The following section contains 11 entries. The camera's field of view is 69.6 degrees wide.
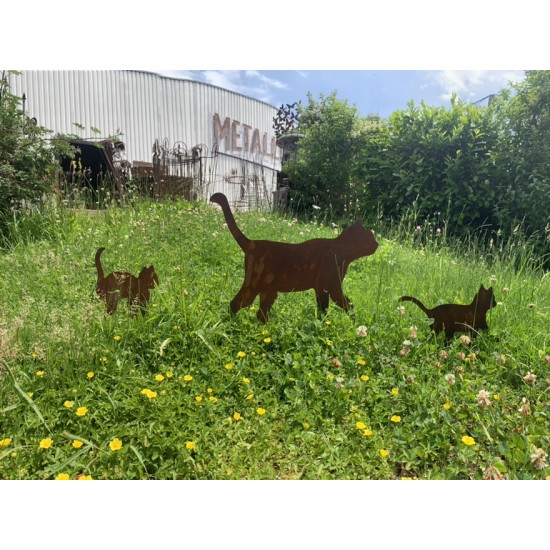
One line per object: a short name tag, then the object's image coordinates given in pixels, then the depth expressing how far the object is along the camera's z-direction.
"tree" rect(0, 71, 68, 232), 4.61
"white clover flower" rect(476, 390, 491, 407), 1.88
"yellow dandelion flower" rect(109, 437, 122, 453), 1.62
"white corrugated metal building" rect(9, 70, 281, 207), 8.11
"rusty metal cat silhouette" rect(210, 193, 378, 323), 2.49
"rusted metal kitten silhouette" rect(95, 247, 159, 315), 2.55
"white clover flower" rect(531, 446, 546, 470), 1.59
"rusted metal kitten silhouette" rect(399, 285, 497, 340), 2.44
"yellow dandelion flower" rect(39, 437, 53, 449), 1.62
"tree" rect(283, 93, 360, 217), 6.64
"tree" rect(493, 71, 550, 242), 4.97
